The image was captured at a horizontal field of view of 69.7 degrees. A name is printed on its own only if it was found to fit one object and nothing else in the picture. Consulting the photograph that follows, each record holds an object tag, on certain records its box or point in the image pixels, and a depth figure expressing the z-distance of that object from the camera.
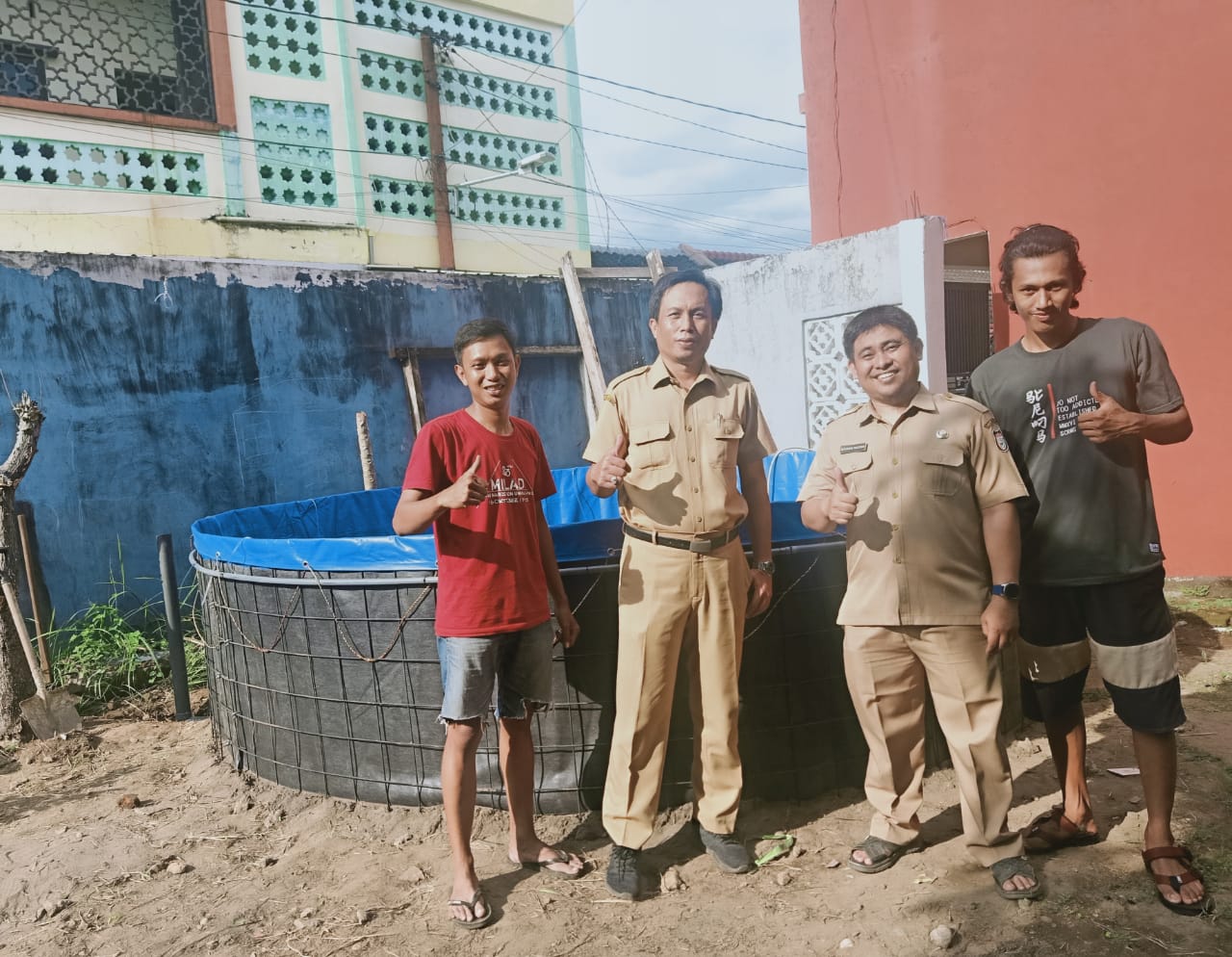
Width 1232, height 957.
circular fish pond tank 3.12
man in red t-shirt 2.50
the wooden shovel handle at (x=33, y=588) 4.93
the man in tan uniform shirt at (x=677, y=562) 2.57
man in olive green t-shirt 2.30
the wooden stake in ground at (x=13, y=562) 4.35
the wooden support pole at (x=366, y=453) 6.43
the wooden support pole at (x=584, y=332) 8.52
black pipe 4.57
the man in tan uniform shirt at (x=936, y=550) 2.38
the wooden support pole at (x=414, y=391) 7.44
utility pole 11.30
